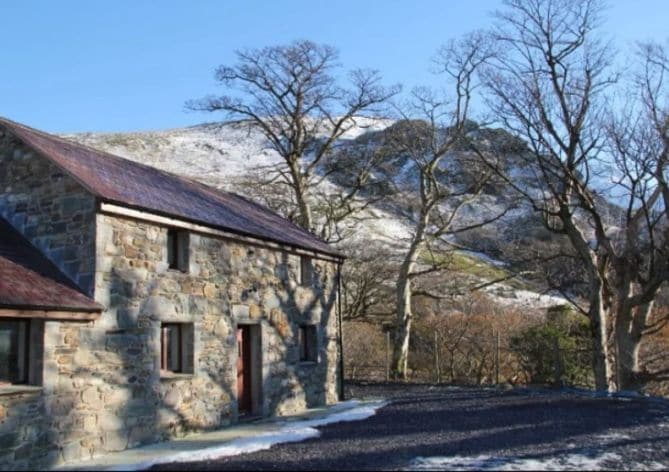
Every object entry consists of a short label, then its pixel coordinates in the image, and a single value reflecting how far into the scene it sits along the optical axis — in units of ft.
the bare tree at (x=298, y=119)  75.00
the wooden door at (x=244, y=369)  42.70
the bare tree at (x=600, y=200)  52.16
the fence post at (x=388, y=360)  70.08
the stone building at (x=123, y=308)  28.45
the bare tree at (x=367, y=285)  80.69
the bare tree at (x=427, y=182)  70.69
